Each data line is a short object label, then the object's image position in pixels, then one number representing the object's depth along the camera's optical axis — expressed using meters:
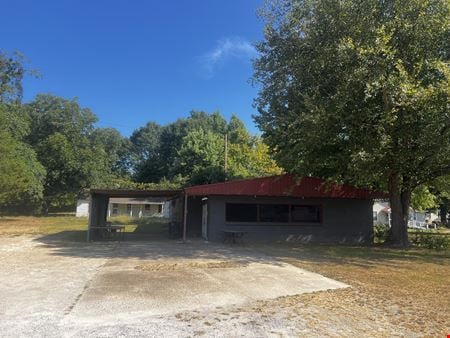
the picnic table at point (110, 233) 18.83
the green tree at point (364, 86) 13.60
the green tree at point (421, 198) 25.28
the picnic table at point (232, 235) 17.75
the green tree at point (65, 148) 44.62
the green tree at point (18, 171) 28.20
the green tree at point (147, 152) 59.50
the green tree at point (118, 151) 65.81
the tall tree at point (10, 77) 35.06
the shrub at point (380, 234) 20.29
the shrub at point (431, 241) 17.94
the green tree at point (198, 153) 36.25
